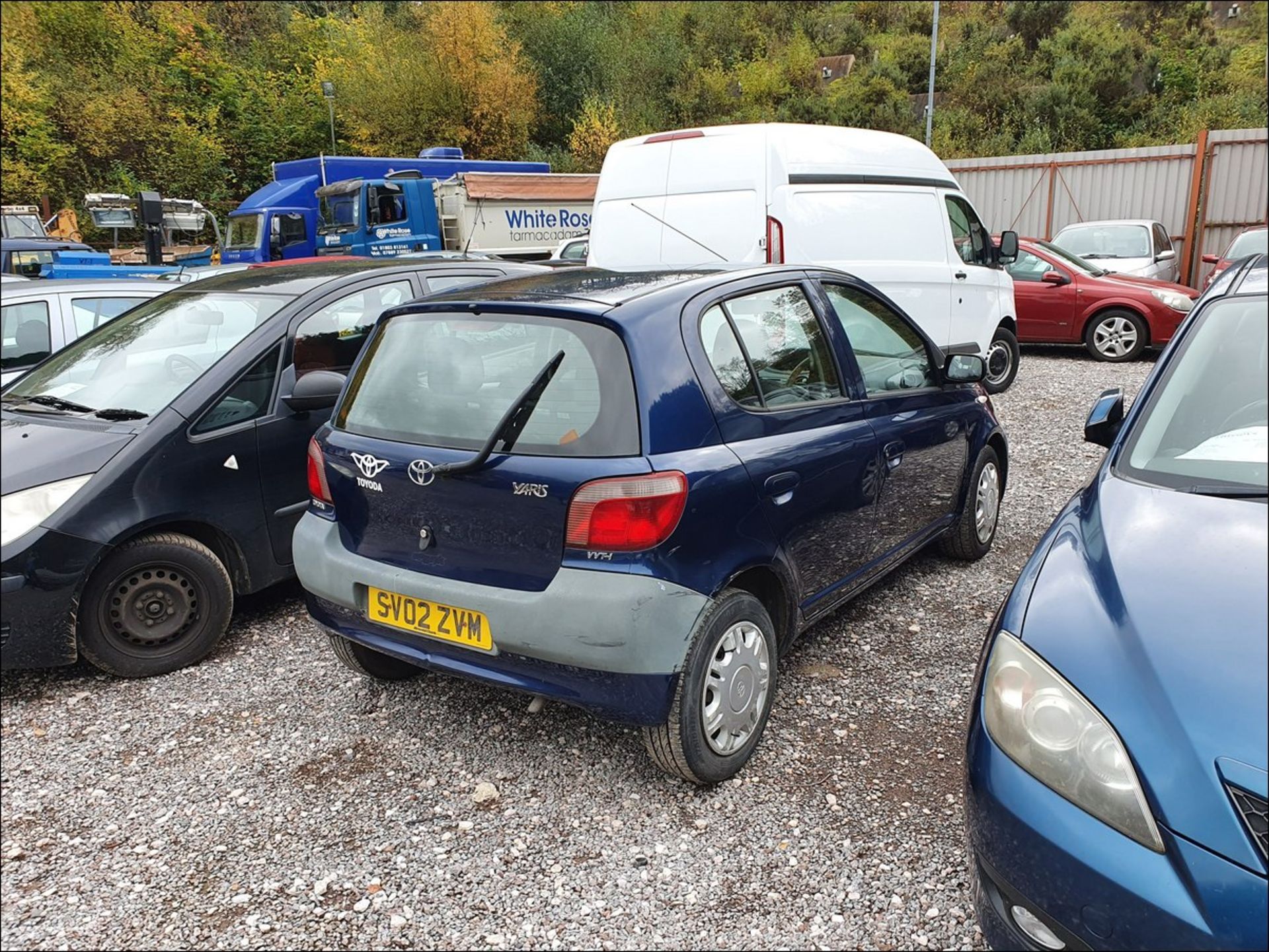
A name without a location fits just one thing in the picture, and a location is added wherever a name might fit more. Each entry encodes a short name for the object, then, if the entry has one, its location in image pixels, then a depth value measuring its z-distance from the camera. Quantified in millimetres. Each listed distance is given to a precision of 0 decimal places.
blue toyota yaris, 2570
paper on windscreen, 2223
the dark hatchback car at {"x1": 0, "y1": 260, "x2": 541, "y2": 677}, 3422
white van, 7105
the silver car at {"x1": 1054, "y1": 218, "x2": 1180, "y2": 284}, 12398
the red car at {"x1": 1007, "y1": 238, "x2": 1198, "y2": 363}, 10500
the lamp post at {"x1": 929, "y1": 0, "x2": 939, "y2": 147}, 22000
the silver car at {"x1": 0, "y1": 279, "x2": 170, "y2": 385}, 5523
